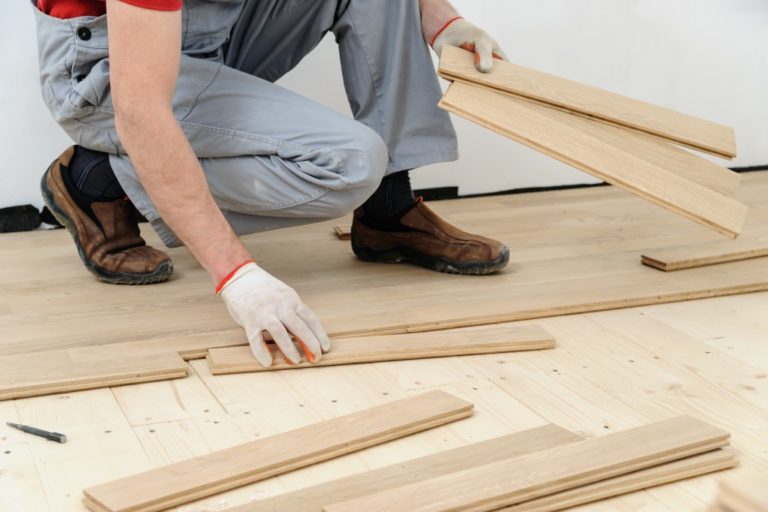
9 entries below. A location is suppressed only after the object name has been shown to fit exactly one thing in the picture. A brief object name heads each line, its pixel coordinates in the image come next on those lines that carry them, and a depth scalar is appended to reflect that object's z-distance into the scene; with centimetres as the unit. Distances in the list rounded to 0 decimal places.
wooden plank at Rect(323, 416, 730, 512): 274
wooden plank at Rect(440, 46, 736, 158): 339
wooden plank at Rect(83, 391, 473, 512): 277
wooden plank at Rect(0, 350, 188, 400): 307
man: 313
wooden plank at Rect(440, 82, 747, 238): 331
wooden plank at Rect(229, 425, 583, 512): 277
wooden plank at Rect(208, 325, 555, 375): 316
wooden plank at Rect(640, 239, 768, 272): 366
